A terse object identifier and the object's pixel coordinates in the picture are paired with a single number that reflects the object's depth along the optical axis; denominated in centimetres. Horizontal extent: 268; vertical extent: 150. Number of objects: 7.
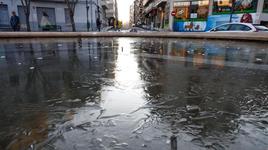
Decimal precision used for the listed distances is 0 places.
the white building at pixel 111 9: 9719
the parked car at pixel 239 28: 1220
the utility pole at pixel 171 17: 3206
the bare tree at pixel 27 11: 2236
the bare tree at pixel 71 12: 2302
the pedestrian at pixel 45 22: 2767
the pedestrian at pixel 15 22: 1848
